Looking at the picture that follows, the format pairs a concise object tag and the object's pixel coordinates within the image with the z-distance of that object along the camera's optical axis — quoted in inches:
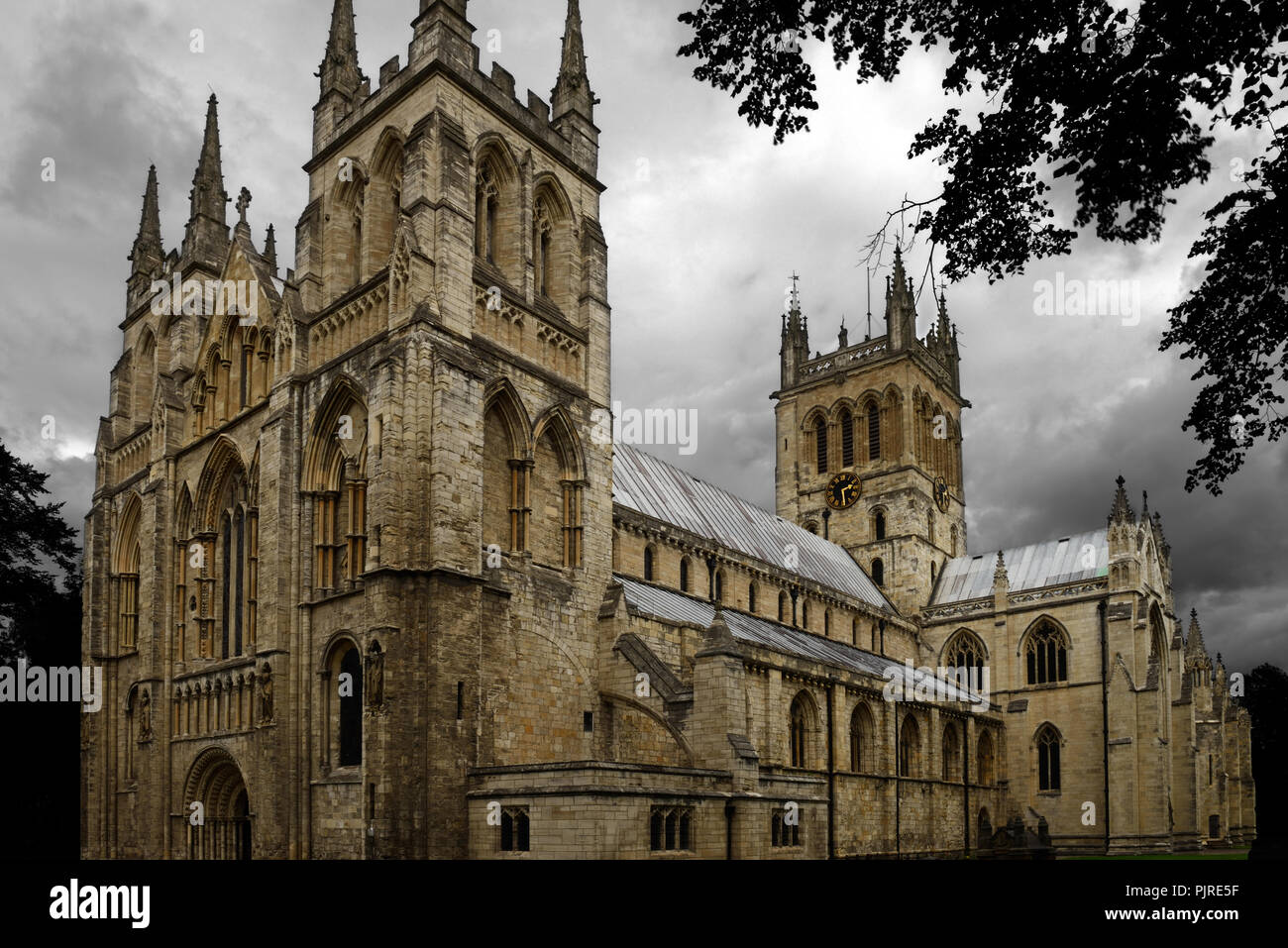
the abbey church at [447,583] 1056.8
